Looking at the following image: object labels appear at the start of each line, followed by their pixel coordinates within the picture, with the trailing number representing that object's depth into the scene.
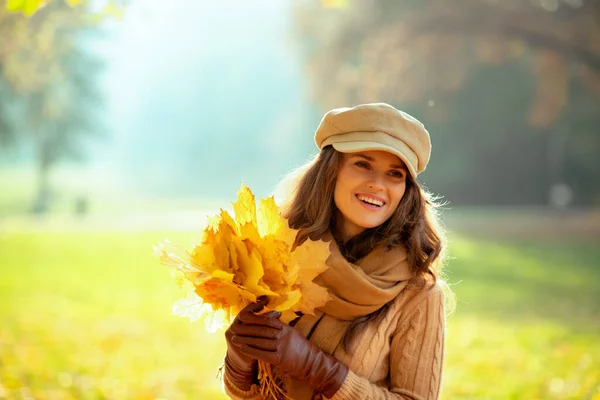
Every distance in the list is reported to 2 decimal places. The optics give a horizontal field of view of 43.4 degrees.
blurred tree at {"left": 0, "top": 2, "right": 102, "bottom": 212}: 13.14
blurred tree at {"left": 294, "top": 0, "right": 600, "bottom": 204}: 14.69
